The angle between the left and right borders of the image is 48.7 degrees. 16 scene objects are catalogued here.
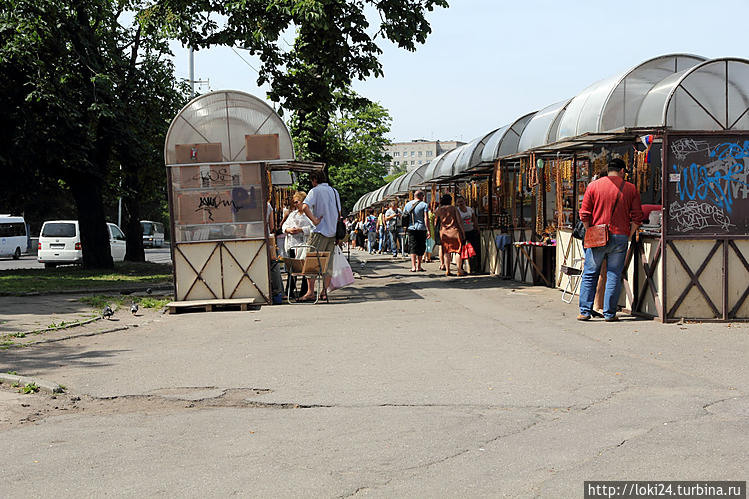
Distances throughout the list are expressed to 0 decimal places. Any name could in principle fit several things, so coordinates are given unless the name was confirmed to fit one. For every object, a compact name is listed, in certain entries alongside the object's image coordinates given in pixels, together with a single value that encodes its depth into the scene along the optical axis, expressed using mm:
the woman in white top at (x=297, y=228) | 15539
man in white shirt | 14820
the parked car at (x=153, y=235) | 71625
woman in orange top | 19969
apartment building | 194625
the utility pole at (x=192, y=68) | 60344
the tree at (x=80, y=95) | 22906
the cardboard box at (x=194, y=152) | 14727
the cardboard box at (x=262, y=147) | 14906
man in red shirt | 11359
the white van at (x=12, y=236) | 47531
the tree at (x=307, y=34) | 18172
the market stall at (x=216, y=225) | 14438
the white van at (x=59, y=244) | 32219
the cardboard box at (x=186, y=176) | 14492
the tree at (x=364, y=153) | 68438
